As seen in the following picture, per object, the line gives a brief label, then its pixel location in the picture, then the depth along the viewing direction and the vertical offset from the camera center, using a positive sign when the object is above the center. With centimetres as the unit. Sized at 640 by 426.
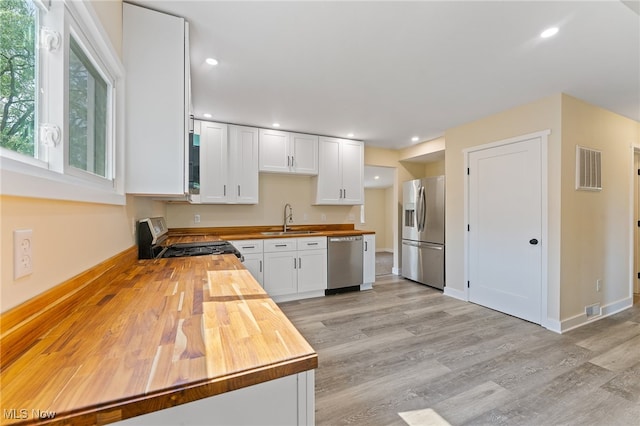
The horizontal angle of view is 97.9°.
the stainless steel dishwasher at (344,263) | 414 -74
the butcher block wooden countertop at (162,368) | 53 -35
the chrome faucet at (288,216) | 451 -4
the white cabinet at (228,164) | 373 +69
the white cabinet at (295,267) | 376 -75
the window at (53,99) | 81 +42
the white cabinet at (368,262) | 442 -77
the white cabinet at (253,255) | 362 -55
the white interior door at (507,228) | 307 -17
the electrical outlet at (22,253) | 73 -11
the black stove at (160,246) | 211 -30
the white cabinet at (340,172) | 449 +69
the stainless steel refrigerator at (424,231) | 435 -28
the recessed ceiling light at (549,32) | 189 +125
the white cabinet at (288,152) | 410 +93
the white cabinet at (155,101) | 170 +71
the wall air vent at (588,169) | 296 +49
